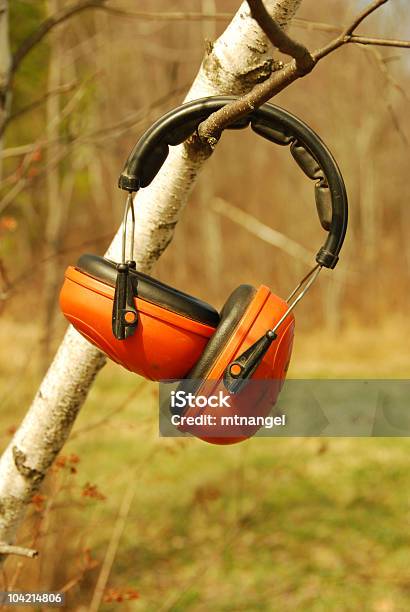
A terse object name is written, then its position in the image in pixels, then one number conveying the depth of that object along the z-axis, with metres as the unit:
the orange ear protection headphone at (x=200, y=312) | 1.61
